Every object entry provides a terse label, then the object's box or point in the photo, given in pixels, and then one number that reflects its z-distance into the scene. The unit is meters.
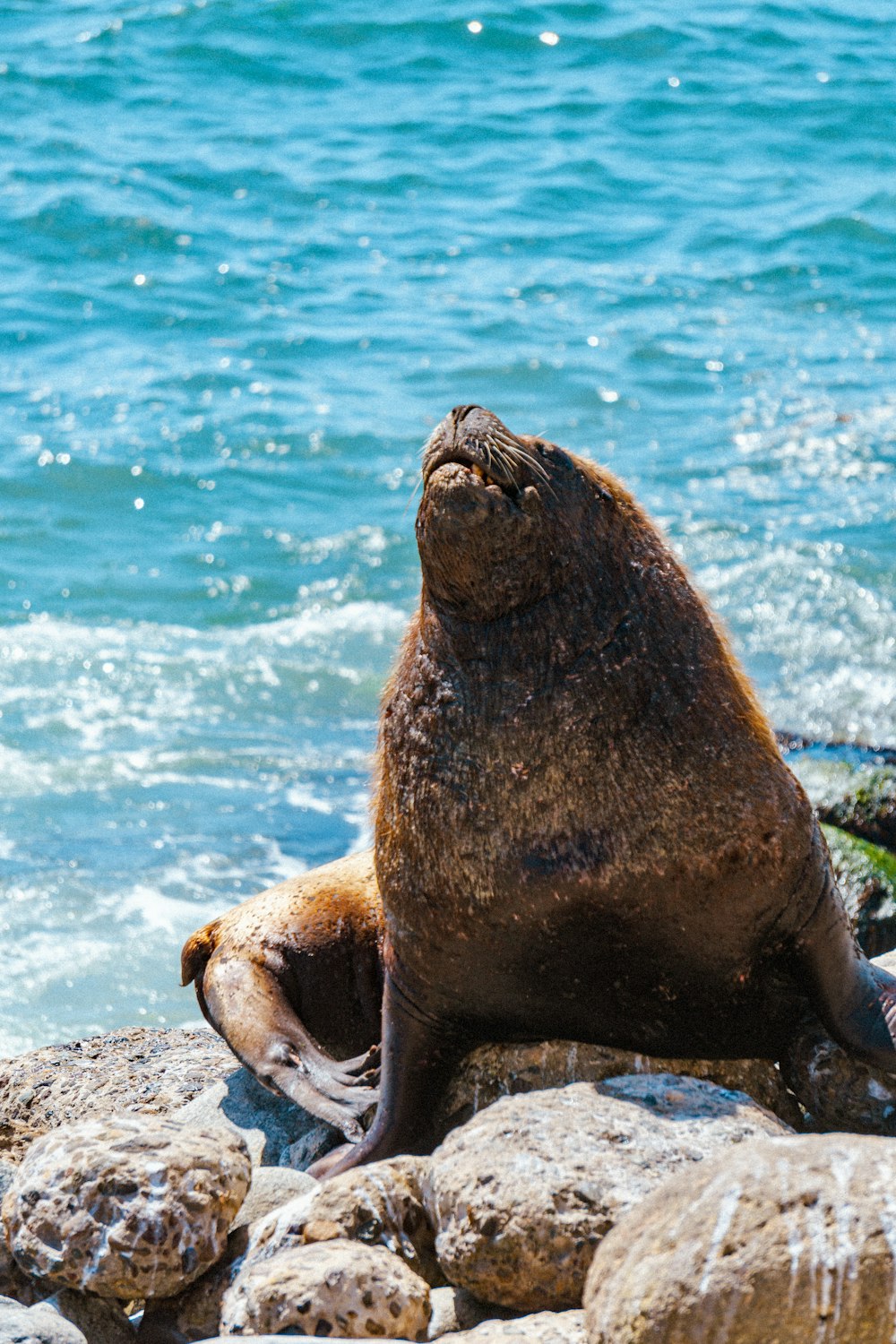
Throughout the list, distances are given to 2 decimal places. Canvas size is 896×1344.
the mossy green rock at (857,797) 18.94
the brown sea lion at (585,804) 9.56
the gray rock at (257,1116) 11.83
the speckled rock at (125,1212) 8.45
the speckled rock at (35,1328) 7.43
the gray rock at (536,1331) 7.09
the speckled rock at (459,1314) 8.02
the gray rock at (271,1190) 9.33
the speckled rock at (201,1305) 8.67
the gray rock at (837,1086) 10.04
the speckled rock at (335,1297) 7.51
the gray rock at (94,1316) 8.67
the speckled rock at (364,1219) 8.37
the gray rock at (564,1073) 10.09
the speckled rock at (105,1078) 12.64
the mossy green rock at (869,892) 16.62
